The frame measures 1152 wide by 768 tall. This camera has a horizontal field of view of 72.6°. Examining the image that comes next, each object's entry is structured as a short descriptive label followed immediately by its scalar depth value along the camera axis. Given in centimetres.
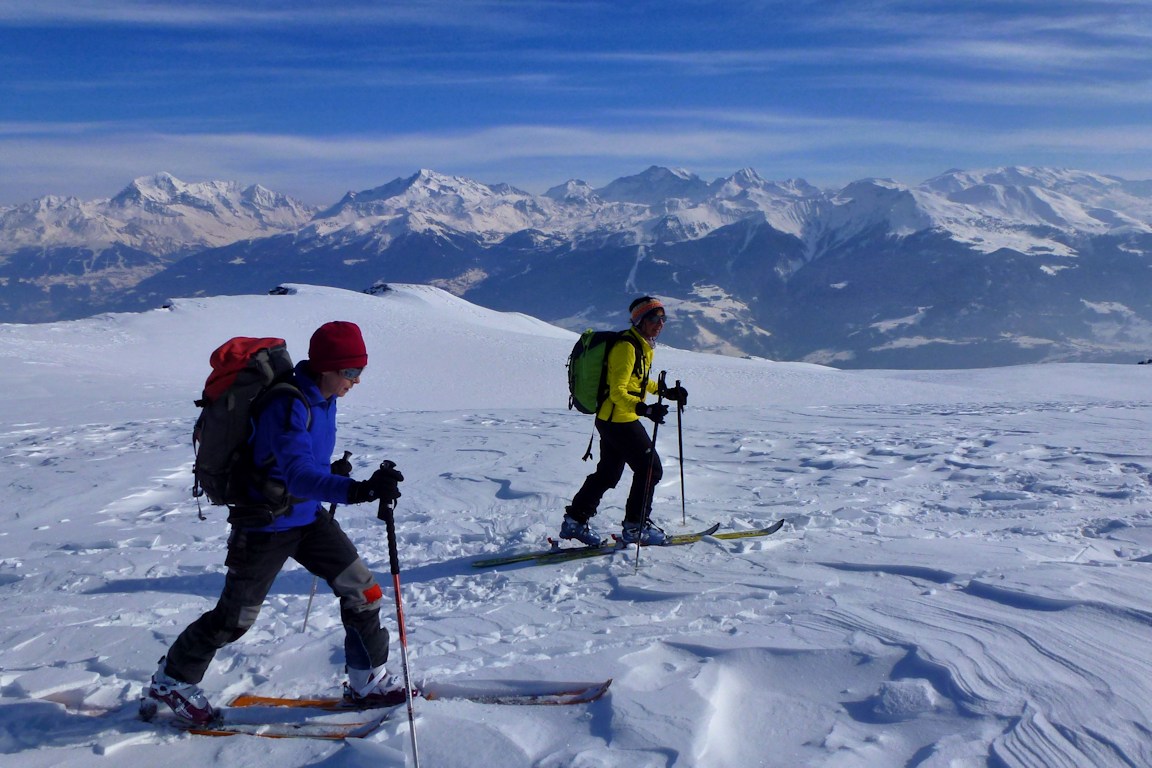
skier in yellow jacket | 643
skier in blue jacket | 370
